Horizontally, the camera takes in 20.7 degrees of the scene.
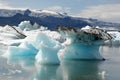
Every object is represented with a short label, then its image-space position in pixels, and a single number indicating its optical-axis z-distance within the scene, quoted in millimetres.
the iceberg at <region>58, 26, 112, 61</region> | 23750
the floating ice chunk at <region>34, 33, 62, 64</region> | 20281
